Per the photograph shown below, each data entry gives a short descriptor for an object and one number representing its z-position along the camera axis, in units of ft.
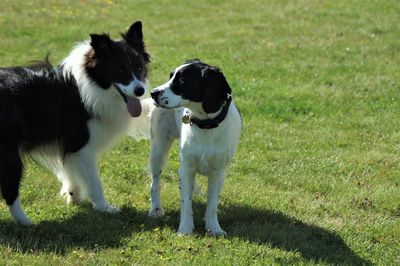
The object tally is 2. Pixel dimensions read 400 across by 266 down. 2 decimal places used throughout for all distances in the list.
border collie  38.37
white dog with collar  35.33
